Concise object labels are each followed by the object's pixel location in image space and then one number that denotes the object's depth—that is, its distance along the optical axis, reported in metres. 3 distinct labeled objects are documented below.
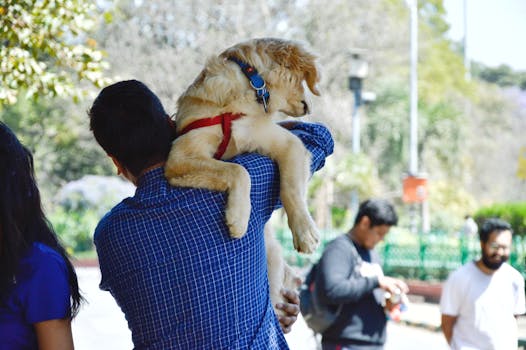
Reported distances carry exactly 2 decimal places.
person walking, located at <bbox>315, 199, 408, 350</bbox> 4.85
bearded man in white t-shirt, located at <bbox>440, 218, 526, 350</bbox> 5.34
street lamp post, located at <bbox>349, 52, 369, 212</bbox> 16.06
